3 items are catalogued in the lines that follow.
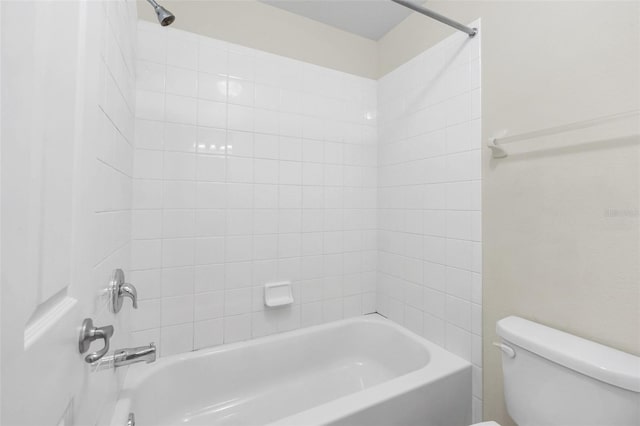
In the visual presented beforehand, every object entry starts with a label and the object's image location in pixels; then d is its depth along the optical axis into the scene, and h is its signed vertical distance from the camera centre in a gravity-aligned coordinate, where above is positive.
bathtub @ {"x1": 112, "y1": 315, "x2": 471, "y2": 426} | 1.12 -0.83
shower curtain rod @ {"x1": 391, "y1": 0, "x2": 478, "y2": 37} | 1.17 +0.92
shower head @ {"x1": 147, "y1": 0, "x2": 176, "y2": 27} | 0.96 +0.71
